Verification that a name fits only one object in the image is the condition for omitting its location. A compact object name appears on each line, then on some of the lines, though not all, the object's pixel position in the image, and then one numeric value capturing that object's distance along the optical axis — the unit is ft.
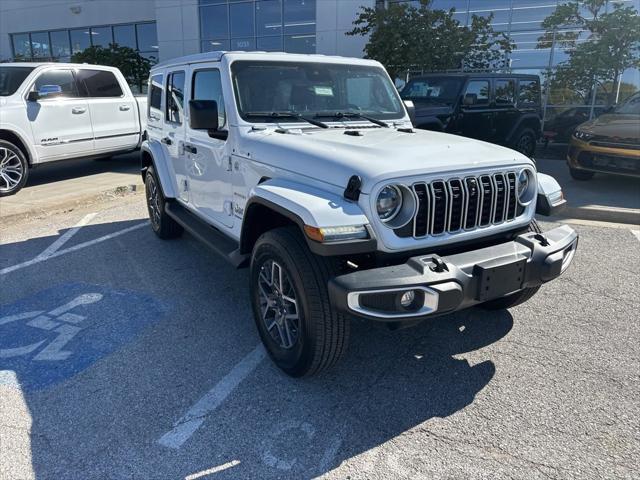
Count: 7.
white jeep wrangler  8.55
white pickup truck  26.32
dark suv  30.45
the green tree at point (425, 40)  42.01
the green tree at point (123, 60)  69.67
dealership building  49.16
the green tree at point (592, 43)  39.34
